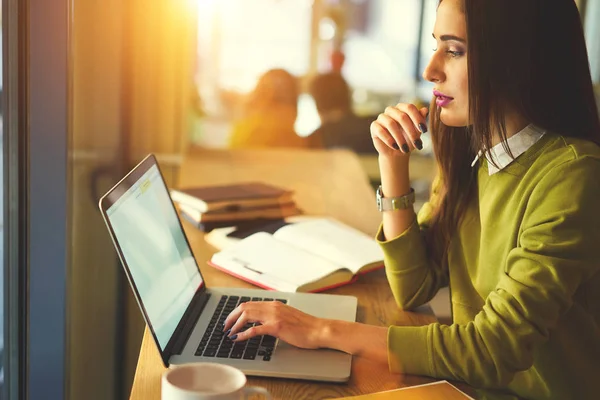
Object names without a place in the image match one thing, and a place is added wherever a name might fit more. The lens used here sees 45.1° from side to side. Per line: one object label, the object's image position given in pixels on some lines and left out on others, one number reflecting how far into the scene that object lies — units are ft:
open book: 4.50
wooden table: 3.17
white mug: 2.29
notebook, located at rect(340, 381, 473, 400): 2.98
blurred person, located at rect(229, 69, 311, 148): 10.80
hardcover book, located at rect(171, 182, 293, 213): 5.90
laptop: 3.20
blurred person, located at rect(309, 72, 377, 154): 14.71
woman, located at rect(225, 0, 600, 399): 3.19
